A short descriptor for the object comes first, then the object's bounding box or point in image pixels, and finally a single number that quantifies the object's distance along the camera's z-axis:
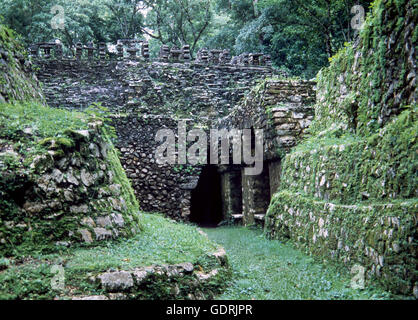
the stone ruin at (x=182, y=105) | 9.02
